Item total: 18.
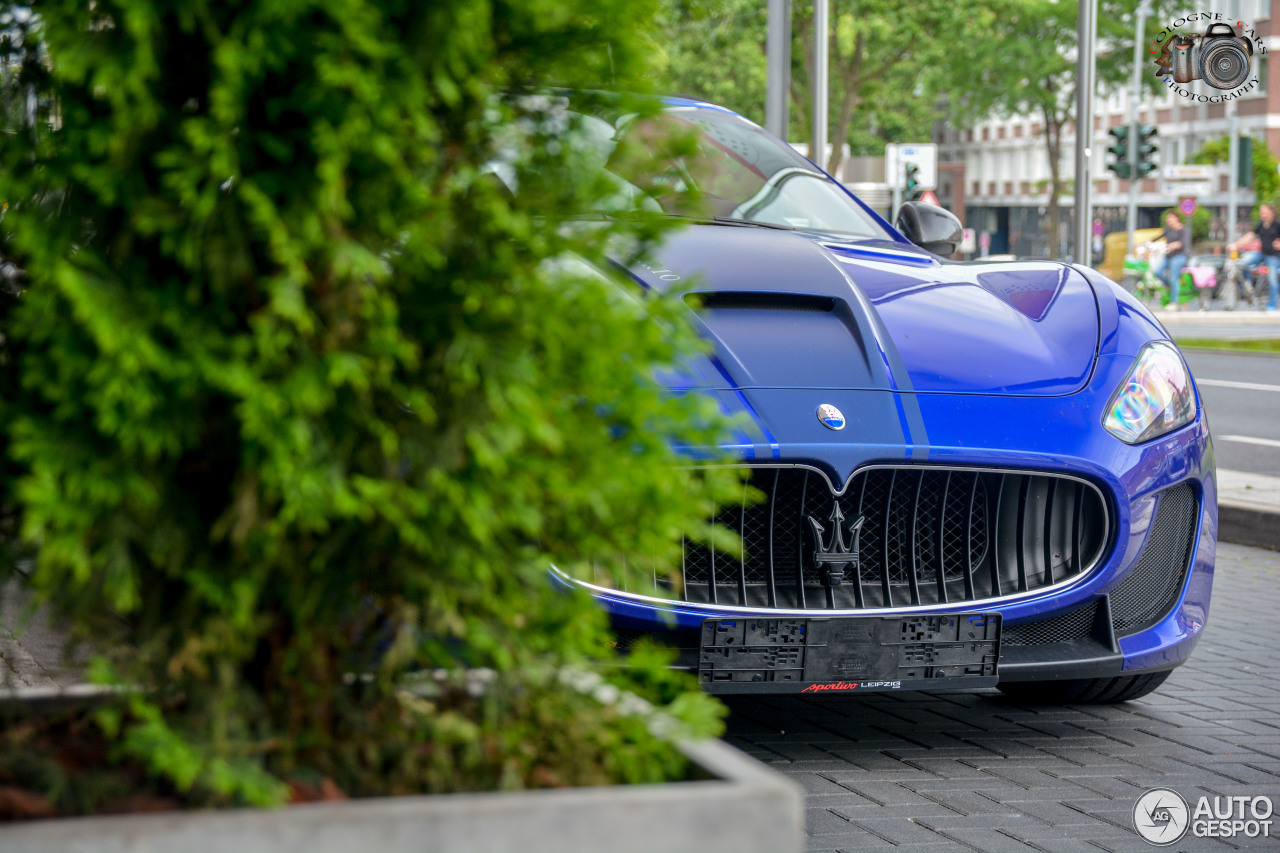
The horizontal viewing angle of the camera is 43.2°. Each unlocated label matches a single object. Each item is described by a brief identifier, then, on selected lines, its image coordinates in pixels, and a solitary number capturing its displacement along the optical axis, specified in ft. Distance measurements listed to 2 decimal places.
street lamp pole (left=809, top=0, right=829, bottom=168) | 60.18
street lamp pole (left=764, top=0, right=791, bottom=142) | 53.56
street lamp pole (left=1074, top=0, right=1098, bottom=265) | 55.98
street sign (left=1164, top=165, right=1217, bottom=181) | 153.07
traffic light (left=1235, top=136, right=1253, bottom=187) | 118.73
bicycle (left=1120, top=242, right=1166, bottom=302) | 126.31
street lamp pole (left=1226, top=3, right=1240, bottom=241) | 120.23
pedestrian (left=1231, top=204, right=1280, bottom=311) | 109.09
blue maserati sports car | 12.25
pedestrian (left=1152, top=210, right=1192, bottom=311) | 117.29
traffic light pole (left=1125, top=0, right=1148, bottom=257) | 147.02
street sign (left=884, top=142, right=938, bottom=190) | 98.73
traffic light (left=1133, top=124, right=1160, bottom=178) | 100.68
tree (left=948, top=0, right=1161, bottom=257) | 160.35
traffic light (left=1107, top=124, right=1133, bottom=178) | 101.04
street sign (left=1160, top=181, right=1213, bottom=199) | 151.94
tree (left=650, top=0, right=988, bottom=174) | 139.33
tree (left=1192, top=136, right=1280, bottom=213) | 188.55
